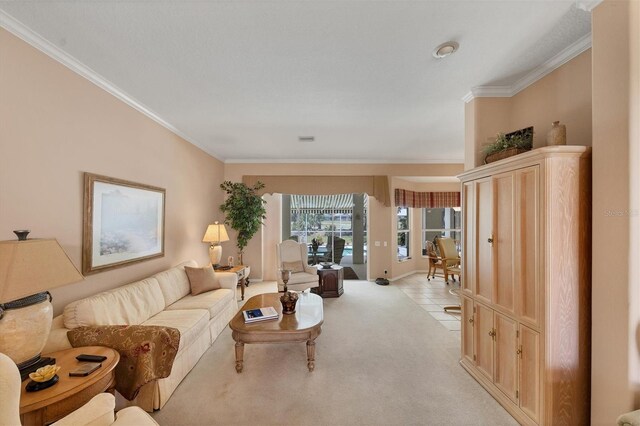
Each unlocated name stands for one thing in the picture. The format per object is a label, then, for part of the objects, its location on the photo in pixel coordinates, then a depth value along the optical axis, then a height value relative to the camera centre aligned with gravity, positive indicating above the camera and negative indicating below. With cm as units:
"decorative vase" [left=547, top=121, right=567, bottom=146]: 183 +59
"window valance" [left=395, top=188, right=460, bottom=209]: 675 +48
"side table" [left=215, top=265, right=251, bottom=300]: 443 -100
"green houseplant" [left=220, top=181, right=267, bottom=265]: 498 +10
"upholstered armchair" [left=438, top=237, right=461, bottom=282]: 575 -90
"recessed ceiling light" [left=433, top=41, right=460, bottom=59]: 191 +129
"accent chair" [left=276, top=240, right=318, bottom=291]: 493 -86
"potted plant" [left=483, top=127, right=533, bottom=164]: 212 +62
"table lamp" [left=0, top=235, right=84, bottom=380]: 132 -39
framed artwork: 240 -8
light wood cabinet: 172 -48
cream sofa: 201 -104
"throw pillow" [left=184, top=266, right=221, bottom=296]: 352 -88
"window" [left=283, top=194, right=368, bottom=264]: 734 -16
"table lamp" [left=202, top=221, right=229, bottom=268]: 444 -38
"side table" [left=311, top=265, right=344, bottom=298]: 493 -127
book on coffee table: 267 -105
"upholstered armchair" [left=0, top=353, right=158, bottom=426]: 89 -82
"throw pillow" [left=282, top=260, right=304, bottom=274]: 502 -97
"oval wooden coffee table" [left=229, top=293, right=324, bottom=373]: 247 -111
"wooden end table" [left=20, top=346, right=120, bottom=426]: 128 -93
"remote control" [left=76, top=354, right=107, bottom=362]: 163 -91
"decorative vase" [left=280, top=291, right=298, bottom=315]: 290 -98
